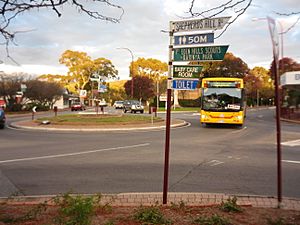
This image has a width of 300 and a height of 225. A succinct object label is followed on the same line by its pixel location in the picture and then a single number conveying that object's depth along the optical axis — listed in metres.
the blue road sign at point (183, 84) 5.62
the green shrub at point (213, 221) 4.11
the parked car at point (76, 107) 60.22
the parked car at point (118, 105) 67.43
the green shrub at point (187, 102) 75.25
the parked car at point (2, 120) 23.27
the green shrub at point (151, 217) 4.20
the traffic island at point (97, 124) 22.09
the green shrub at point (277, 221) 4.13
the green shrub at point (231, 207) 4.83
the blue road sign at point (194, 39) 5.32
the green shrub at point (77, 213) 3.93
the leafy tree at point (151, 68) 90.81
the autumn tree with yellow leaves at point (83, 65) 81.69
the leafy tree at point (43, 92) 53.94
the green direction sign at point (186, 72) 5.60
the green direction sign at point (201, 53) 5.28
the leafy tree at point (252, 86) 86.57
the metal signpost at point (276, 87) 4.45
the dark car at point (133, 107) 46.48
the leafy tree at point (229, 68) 69.56
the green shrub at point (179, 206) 4.98
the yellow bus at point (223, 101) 21.33
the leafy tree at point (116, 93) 110.44
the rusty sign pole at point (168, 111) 5.34
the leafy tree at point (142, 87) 74.69
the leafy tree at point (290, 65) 59.94
